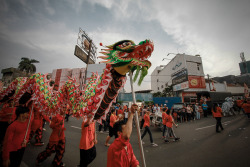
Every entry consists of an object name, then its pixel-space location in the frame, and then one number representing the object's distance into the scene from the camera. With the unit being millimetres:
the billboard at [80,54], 13581
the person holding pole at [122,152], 1473
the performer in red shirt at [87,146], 2418
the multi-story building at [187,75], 18641
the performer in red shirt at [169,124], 5048
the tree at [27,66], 22375
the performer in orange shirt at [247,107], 8138
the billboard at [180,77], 18556
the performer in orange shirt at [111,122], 4352
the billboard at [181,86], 18056
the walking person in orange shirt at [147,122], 4696
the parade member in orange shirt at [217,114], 5895
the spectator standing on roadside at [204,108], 11933
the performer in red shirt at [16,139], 2048
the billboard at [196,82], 18616
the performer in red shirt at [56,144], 2763
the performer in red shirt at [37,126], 4113
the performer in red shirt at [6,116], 3734
